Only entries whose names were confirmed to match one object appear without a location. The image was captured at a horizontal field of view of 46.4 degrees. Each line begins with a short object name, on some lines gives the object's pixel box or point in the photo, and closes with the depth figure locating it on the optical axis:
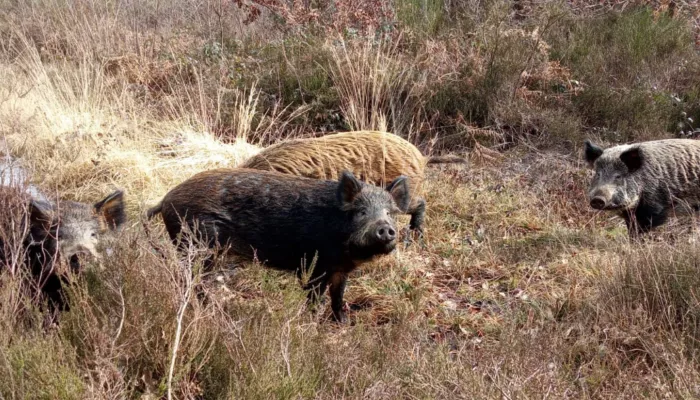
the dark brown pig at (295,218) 5.09
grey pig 6.76
